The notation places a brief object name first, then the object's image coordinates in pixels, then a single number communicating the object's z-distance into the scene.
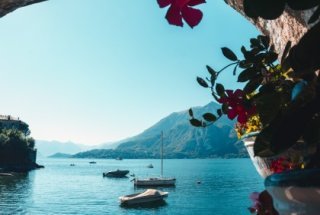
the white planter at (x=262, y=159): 1.73
